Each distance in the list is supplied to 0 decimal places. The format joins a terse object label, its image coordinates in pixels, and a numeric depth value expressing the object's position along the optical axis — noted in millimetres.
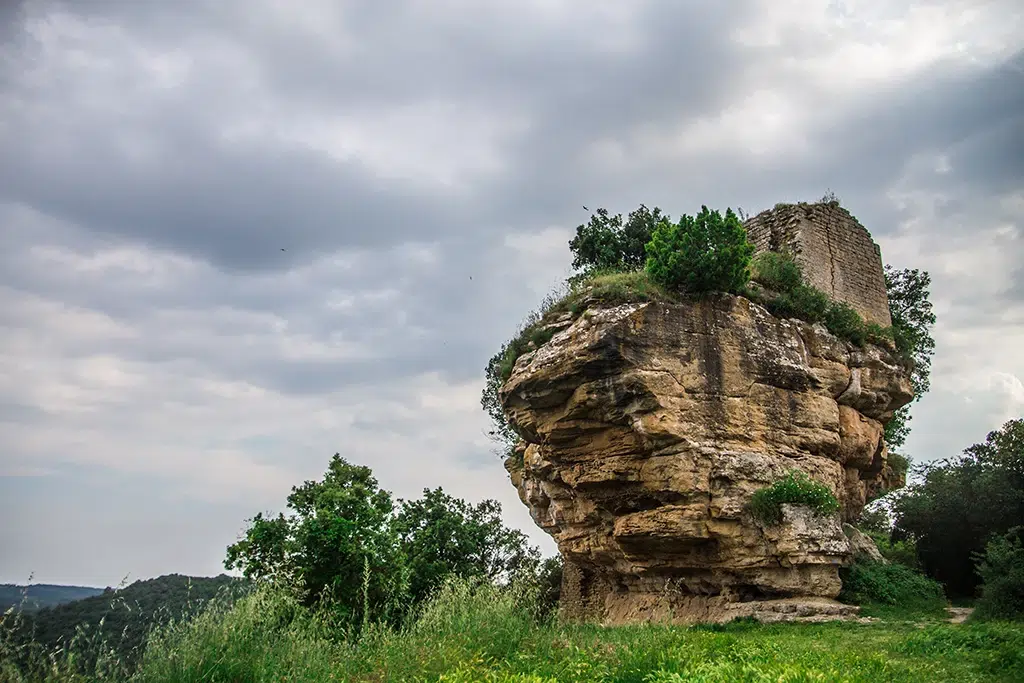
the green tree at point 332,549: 15992
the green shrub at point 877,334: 17062
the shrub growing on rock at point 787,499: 13516
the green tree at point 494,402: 24875
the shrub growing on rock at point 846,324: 16453
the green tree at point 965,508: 16562
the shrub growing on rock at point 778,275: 16391
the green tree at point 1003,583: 11586
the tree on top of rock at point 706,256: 14836
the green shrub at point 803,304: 15852
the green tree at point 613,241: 24906
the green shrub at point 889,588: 13891
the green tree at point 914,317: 23641
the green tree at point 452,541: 23766
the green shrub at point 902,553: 18934
